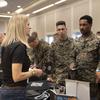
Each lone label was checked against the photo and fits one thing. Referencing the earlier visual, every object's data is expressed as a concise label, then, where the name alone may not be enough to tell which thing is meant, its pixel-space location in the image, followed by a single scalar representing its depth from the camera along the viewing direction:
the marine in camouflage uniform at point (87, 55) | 2.82
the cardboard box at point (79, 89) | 2.45
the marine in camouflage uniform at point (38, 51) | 4.03
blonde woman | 2.02
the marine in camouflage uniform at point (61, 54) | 3.36
